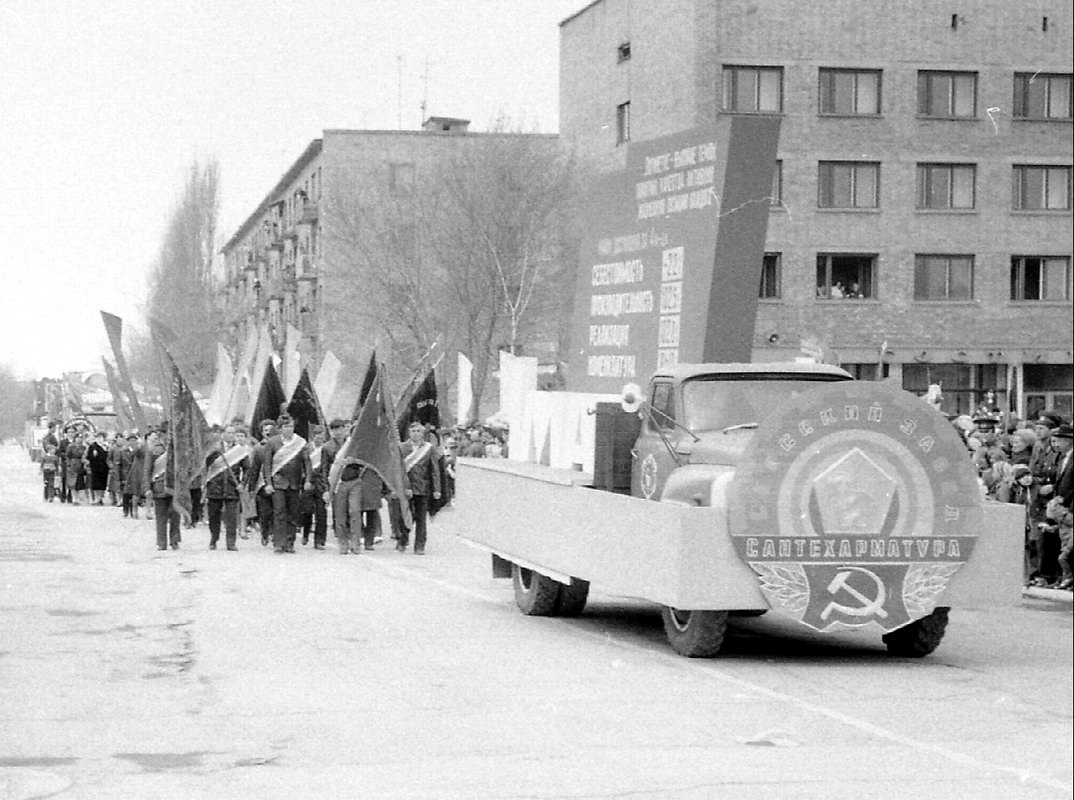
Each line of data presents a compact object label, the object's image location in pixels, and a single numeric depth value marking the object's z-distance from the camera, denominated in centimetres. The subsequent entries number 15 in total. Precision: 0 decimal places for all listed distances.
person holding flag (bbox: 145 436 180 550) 2598
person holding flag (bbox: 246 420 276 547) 2694
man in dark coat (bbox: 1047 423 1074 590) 1568
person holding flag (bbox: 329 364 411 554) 2619
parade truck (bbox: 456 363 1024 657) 1124
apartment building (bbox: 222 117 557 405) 5659
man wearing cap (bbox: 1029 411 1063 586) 1759
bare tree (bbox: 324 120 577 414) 5256
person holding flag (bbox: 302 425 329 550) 2728
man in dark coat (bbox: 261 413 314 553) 2566
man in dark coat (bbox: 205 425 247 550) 2630
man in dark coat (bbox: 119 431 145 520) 3794
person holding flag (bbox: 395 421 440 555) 2612
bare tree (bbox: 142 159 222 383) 8125
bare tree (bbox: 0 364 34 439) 18500
